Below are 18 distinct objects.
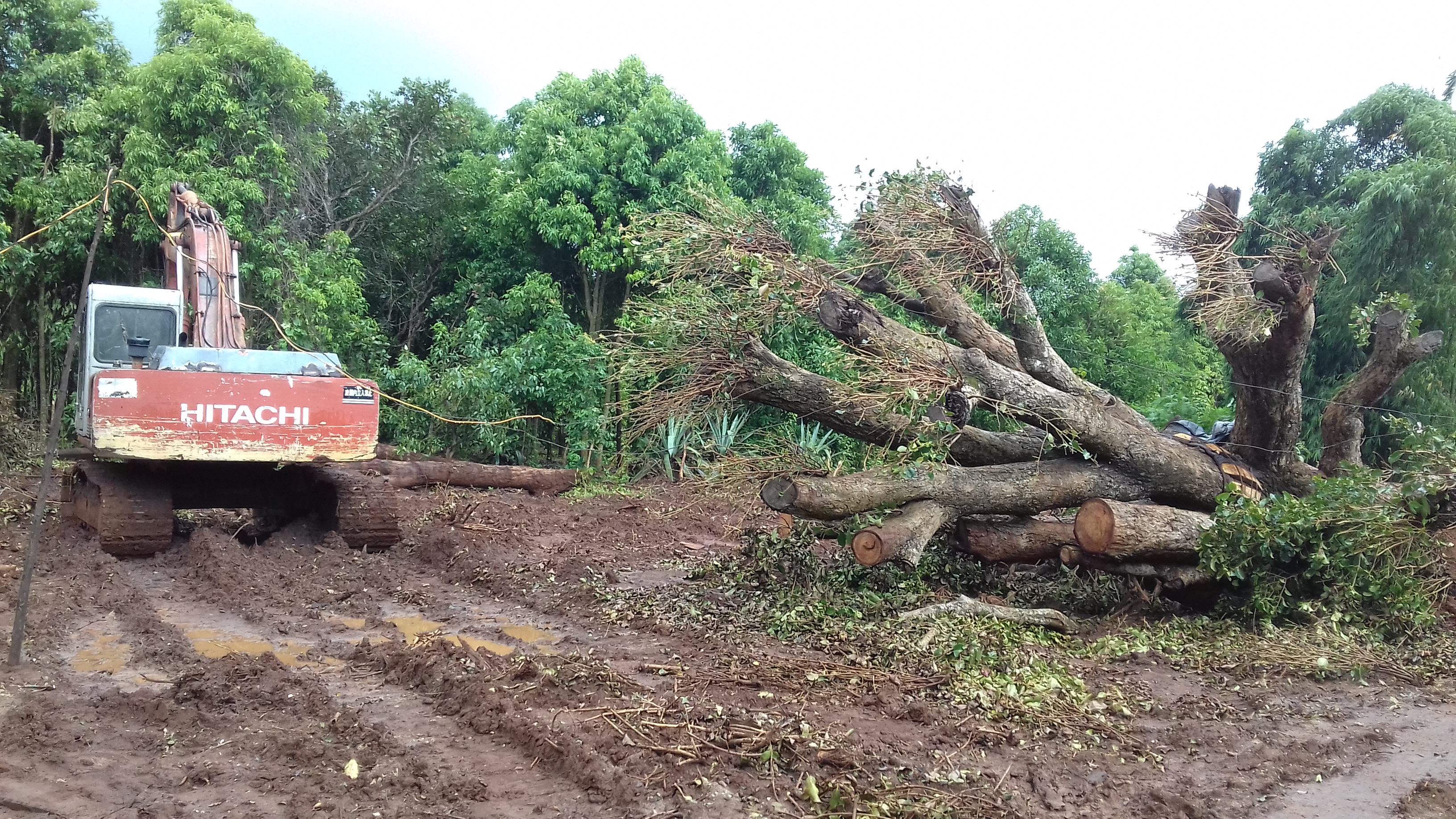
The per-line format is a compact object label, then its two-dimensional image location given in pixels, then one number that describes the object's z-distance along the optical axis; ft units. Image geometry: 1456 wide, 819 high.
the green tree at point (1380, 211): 39.60
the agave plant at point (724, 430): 45.34
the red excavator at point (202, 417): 24.38
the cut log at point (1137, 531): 20.98
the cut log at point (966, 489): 21.08
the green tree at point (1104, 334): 61.26
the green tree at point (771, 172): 57.93
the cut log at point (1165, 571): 21.90
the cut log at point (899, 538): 20.97
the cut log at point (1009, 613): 20.01
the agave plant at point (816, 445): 22.22
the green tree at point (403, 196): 58.13
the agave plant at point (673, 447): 46.91
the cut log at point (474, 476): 40.32
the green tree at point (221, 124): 46.52
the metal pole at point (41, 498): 16.01
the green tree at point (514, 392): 47.44
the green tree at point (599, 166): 51.70
